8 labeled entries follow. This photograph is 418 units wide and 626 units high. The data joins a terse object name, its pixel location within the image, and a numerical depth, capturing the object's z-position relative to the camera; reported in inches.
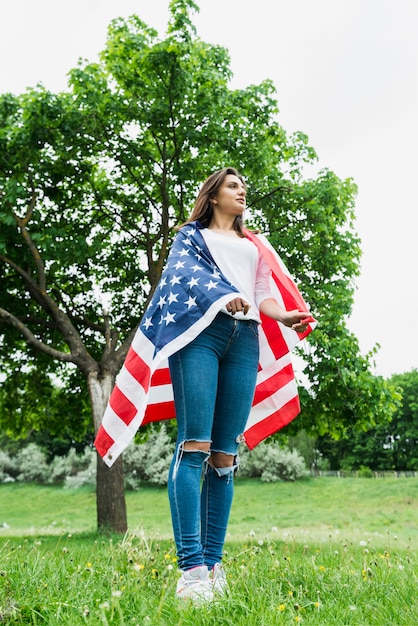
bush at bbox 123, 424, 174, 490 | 1264.8
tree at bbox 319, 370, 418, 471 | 2217.3
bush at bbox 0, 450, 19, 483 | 1540.4
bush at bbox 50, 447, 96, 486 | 1512.1
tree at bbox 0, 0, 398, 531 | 398.6
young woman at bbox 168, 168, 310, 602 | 112.7
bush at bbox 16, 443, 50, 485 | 1544.0
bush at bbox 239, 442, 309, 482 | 1363.2
